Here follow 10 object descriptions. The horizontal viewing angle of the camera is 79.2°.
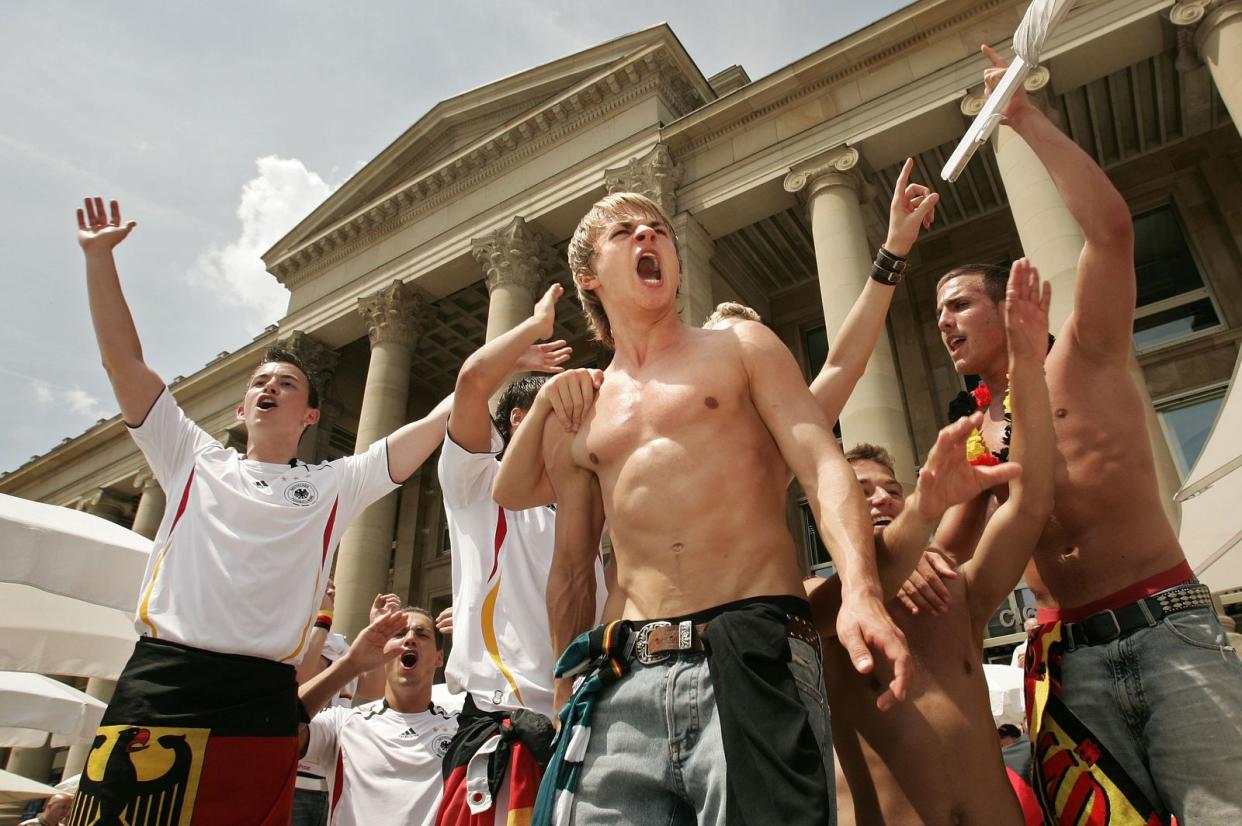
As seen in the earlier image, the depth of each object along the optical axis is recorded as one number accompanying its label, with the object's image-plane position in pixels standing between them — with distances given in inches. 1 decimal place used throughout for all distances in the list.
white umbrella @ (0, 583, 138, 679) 251.8
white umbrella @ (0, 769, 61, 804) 429.4
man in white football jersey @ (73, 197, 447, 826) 110.7
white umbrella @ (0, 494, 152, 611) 205.8
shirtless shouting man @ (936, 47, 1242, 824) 91.0
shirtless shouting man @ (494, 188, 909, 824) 64.7
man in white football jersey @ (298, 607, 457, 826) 155.6
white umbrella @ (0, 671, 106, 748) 390.3
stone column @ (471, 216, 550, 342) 692.1
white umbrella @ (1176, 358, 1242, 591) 229.5
